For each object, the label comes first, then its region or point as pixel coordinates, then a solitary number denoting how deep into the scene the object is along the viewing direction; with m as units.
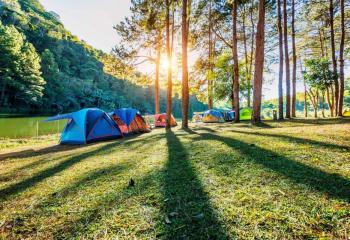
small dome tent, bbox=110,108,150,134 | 13.23
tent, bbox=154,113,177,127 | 19.64
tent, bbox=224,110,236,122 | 25.47
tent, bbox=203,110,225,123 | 24.01
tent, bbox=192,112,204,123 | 30.30
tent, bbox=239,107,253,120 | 27.84
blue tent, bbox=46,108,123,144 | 10.59
